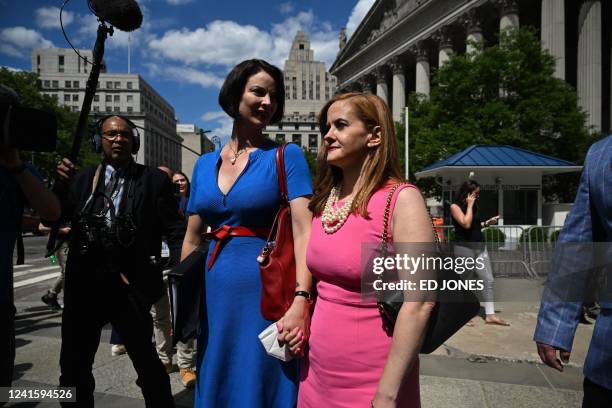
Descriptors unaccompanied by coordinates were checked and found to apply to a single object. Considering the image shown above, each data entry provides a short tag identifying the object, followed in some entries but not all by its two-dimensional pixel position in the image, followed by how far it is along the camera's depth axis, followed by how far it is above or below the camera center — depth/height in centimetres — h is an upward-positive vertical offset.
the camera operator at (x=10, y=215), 210 -6
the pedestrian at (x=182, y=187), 641 +25
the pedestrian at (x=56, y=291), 686 -144
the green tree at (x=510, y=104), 1803 +424
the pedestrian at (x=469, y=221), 641 -27
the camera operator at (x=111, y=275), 275 -47
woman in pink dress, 151 -27
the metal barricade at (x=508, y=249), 1001 -114
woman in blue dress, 202 -26
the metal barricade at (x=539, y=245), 1007 -102
